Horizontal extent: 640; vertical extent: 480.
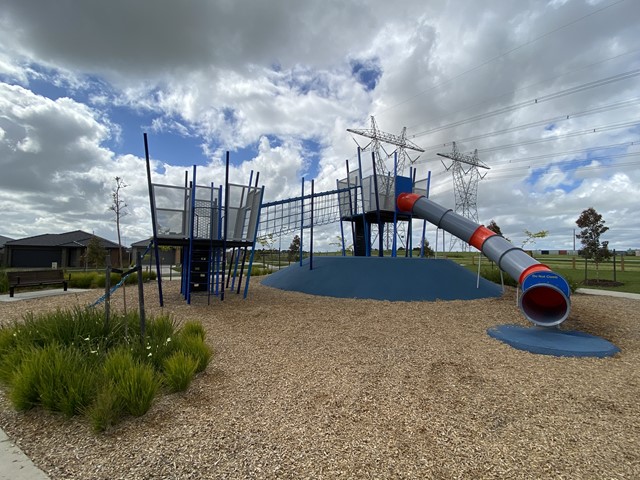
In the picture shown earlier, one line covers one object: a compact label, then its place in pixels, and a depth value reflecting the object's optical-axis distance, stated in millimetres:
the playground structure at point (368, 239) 7371
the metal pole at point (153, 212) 9507
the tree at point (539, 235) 23000
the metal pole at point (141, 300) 4817
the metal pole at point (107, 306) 5185
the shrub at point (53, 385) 3623
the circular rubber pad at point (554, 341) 6027
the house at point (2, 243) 41656
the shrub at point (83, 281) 15672
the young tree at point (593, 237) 21750
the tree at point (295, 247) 39250
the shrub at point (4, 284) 13398
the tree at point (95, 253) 27625
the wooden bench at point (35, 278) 12836
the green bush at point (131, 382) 3619
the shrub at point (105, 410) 3361
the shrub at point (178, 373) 4230
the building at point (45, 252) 39156
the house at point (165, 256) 50188
